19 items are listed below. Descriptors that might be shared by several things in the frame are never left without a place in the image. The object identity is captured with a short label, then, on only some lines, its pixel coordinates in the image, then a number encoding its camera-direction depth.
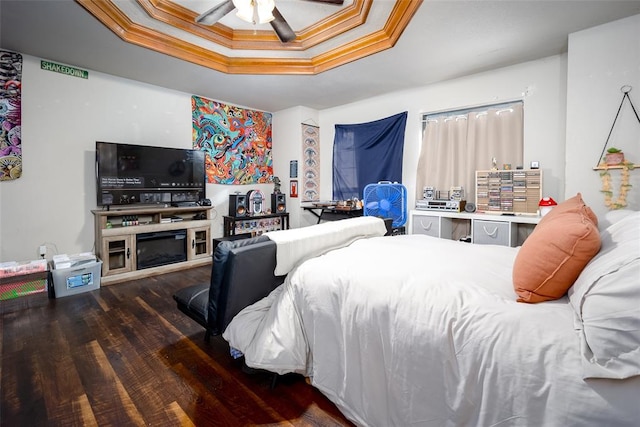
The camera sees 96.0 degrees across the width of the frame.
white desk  2.90
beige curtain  3.26
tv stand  3.15
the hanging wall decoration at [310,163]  4.82
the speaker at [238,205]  4.26
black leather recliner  1.43
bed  0.75
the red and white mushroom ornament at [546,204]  2.67
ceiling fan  2.04
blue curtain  4.10
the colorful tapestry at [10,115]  2.82
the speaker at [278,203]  4.68
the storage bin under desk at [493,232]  2.91
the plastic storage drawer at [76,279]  2.72
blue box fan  3.21
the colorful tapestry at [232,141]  4.25
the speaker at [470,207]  3.33
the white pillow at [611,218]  1.45
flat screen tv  3.25
